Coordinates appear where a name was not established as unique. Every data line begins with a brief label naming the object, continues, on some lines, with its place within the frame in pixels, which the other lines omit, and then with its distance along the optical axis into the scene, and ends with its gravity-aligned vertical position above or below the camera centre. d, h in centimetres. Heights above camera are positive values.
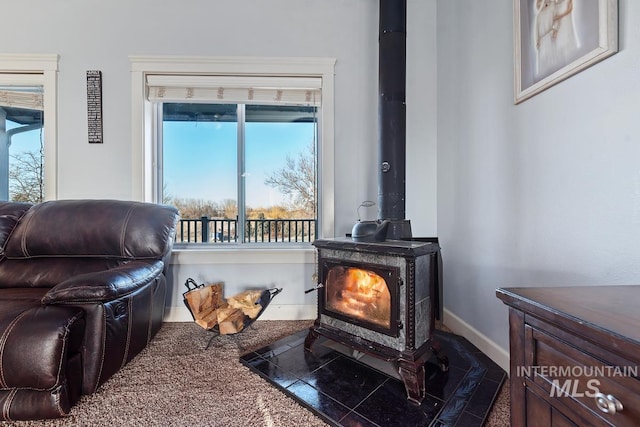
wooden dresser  49 -30
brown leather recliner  117 -45
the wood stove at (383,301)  133 -49
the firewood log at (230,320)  177 -72
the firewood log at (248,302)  185 -64
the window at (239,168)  250 +42
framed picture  103 +77
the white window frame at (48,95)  223 +99
